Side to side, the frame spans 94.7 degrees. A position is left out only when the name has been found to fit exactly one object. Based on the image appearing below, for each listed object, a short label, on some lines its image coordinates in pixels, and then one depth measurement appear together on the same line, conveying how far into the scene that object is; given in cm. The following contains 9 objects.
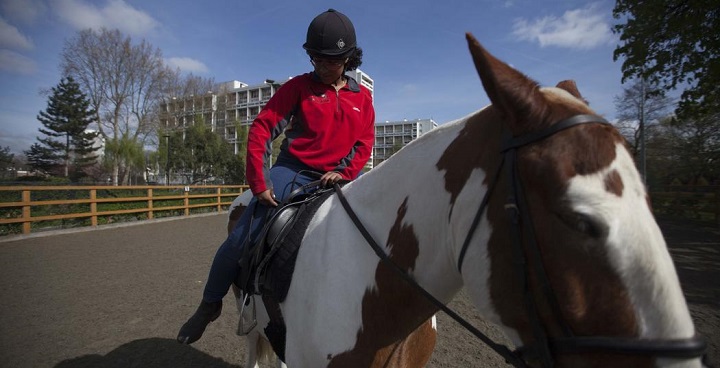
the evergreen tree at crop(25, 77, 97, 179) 3819
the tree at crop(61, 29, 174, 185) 2527
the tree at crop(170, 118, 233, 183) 2947
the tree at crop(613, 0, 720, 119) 884
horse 76
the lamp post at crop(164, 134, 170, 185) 3020
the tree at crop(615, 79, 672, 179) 1176
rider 195
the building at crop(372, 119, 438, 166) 8007
